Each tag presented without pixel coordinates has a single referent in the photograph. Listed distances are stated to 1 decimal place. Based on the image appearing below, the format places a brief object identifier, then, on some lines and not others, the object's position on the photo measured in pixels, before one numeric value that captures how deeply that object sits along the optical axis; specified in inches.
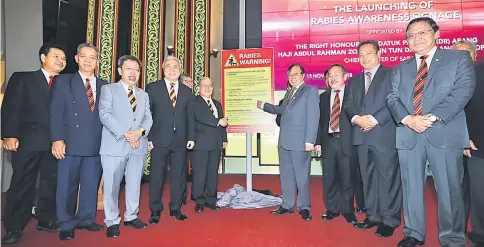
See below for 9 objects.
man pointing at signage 123.6
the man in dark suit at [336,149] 118.7
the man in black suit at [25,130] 98.4
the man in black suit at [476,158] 89.4
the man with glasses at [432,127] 82.2
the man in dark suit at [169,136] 118.8
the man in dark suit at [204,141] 136.8
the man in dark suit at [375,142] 104.3
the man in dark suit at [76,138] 98.3
